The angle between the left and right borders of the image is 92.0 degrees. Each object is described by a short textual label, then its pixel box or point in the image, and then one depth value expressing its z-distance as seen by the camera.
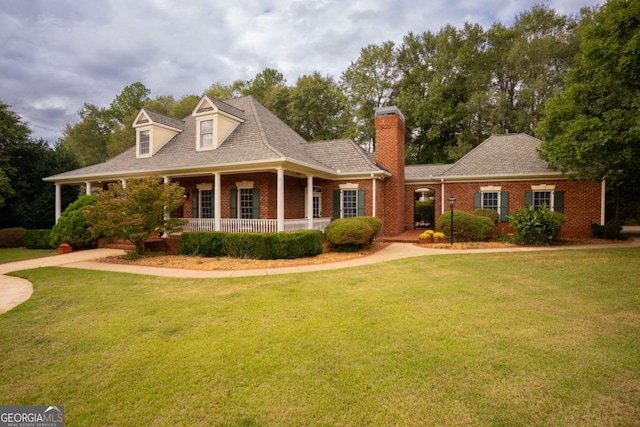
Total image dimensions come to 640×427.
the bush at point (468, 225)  13.76
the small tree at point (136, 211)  10.77
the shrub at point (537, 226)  12.70
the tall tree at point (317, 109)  33.03
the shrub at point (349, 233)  11.41
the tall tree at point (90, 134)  40.59
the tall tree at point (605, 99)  10.45
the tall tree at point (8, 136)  16.84
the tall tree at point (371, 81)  32.50
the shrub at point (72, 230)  13.22
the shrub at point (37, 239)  14.44
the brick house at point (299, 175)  13.41
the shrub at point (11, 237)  15.81
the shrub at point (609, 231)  14.00
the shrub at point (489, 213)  15.53
